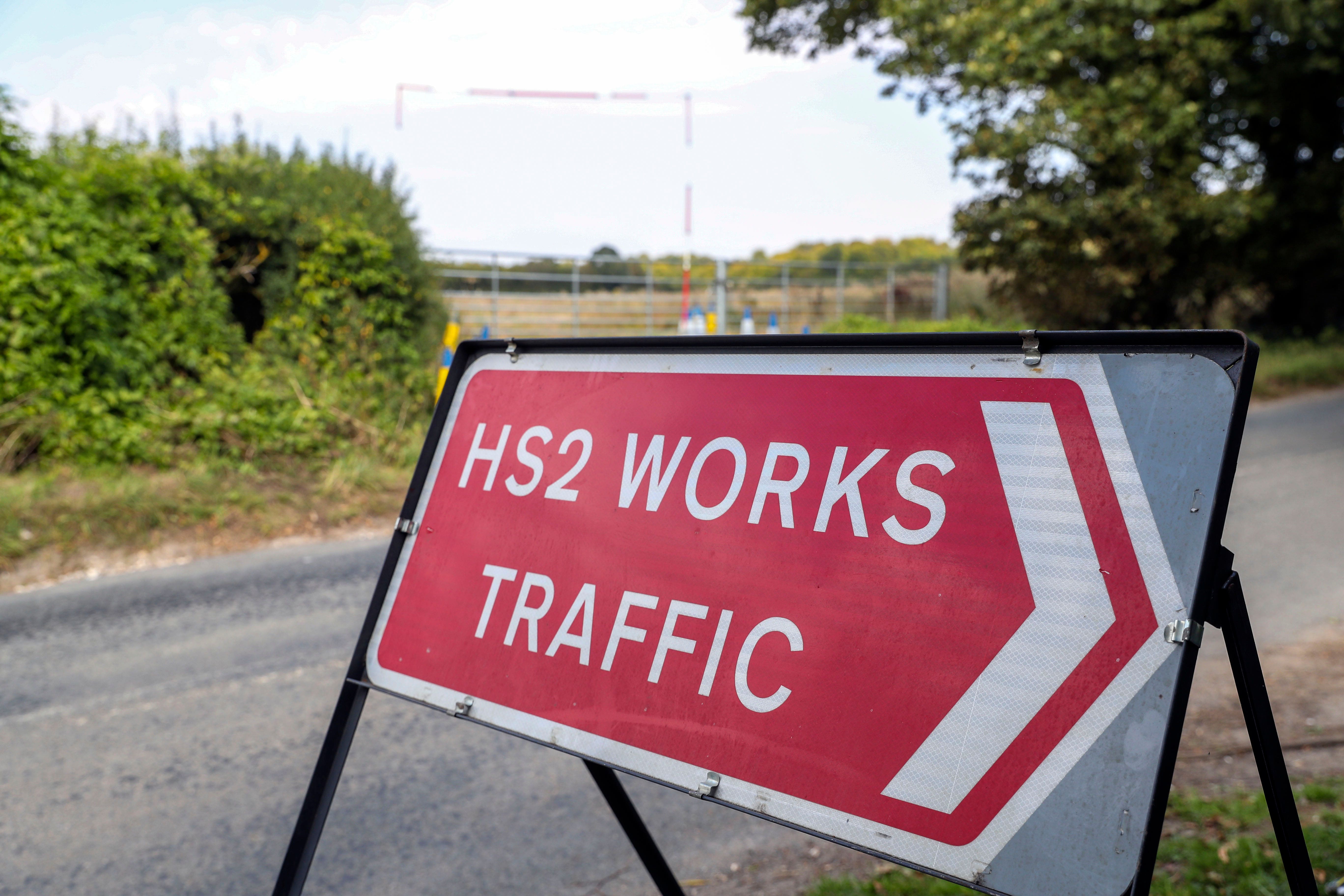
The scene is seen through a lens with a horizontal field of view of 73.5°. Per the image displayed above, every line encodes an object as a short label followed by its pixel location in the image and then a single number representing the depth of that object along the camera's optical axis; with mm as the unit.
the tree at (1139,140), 14602
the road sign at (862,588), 1206
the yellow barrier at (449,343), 8570
